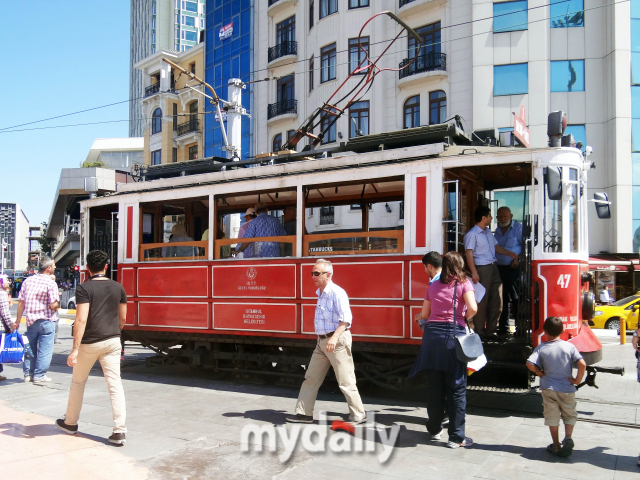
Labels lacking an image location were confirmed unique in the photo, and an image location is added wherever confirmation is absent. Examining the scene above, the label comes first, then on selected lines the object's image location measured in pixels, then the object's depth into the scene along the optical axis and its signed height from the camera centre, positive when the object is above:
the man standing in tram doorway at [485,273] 6.85 -0.17
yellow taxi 17.89 -1.77
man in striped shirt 5.90 -0.97
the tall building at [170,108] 38.28 +10.57
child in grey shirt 4.98 -1.08
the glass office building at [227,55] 30.70 +11.59
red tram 6.55 +0.09
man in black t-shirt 5.35 -0.77
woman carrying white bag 5.30 -0.88
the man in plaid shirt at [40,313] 8.31 -0.84
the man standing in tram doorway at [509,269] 7.50 -0.14
